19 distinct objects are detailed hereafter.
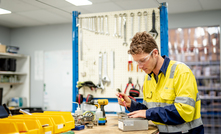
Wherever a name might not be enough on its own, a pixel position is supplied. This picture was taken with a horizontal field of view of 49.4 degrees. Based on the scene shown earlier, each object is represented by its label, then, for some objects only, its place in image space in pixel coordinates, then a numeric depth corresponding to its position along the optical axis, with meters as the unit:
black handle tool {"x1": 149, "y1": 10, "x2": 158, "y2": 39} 3.24
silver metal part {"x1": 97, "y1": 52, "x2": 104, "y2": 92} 3.41
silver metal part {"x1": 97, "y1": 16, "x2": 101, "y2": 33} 3.46
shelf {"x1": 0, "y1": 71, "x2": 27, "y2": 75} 5.84
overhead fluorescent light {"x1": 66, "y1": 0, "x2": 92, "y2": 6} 4.68
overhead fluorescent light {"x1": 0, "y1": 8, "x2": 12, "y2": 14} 5.24
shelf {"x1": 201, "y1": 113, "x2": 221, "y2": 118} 5.79
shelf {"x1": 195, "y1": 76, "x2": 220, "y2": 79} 5.60
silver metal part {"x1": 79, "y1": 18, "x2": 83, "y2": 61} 3.51
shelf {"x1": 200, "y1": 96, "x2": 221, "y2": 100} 5.65
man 1.67
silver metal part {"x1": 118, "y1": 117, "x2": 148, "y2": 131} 1.76
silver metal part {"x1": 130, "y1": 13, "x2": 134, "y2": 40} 3.38
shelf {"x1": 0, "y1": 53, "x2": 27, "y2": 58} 5.92
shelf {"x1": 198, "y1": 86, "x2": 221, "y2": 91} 5.57
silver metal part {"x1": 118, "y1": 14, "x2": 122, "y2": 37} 3.41
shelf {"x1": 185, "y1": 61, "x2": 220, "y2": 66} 5.57
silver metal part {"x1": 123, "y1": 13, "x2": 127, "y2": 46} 3.38
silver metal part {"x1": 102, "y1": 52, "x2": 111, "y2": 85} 3.41
